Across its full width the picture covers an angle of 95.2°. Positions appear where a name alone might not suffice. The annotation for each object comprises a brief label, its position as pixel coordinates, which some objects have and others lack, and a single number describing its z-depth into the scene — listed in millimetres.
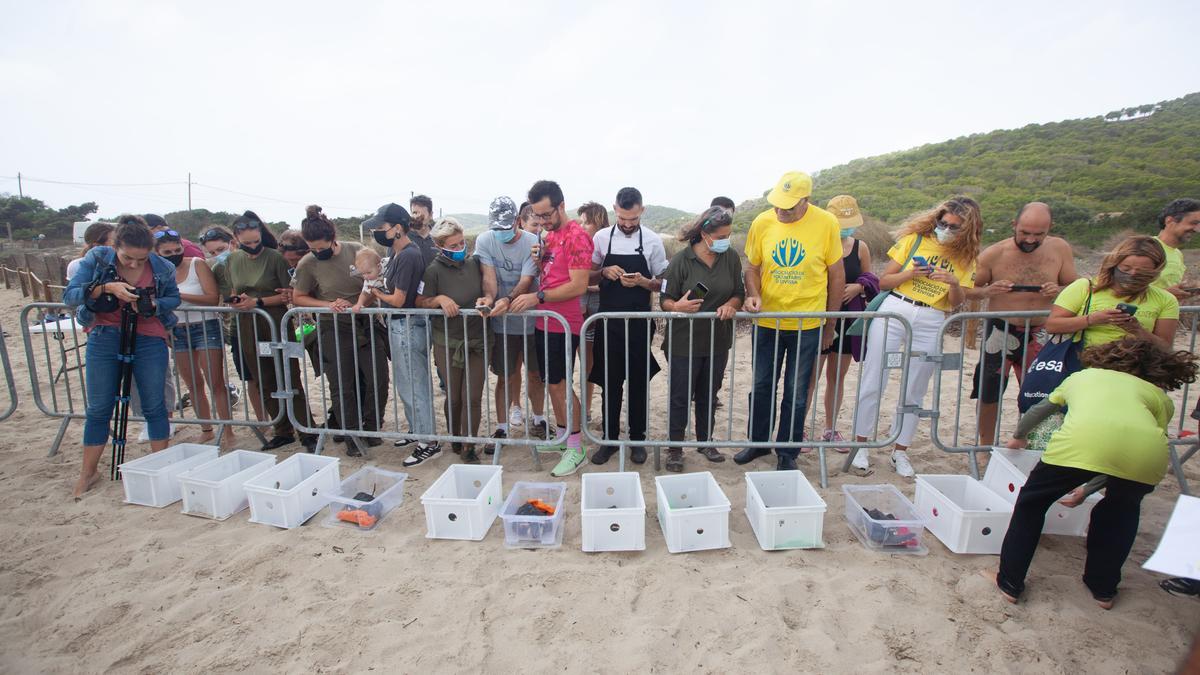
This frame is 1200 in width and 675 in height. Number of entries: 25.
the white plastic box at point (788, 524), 3352
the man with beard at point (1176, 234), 4129
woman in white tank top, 5031
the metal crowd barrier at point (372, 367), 4562
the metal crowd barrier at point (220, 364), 4906
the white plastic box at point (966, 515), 3309
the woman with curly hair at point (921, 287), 4109
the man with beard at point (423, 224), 5582
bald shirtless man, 4215
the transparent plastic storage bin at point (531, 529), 3461
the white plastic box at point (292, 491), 3721
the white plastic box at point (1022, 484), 3457
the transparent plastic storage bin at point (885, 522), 3375
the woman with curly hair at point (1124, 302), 3299
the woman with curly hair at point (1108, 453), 2638
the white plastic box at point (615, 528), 3338
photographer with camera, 4117
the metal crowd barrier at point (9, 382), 4855
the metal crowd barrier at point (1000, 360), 4121
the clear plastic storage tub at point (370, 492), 3771
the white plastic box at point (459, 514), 3529
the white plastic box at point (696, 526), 3334
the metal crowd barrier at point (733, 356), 4133
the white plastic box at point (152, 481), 3986
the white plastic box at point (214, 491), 3832
